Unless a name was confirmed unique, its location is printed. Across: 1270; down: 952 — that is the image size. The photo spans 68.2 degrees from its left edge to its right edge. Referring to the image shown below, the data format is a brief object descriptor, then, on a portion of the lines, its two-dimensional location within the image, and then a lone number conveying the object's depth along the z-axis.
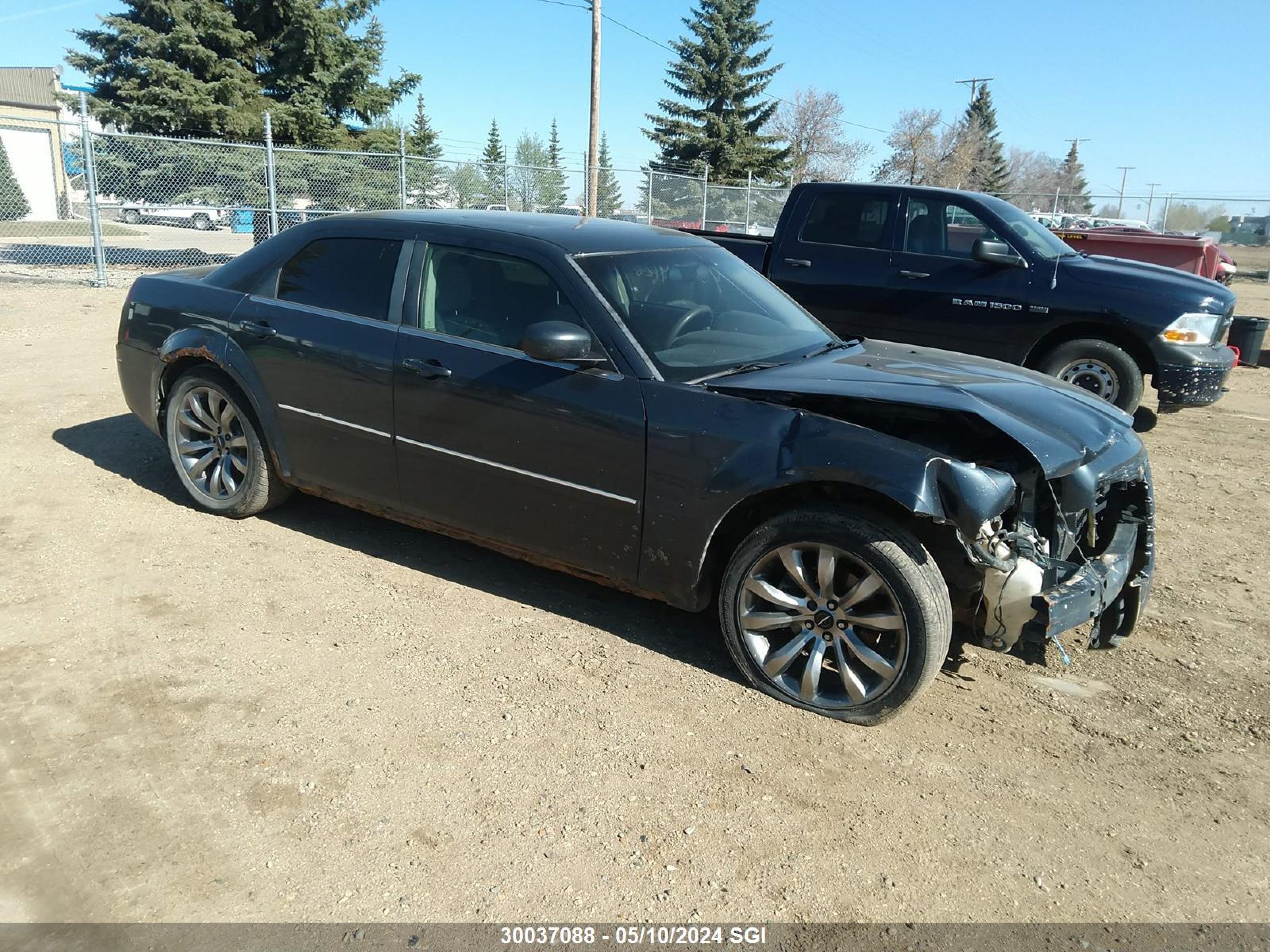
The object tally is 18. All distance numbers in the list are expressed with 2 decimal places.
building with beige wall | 35.94
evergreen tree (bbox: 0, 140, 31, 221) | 27.44
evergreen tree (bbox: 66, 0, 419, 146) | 20.34
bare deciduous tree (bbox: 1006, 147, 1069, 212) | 76.50
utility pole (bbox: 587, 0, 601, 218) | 22.06
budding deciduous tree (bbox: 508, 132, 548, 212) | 19.70
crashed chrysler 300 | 3.32
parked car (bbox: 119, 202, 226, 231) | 17.89
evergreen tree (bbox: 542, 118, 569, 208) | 21.77
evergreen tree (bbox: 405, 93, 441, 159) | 22.80
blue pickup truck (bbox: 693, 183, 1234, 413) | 7.28
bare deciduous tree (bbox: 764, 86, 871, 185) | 51.94
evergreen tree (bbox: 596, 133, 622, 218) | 27.11
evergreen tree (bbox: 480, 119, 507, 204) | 19.11
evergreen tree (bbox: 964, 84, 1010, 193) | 58.47
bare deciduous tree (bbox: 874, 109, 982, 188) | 52.62
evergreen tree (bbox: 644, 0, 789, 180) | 42.97
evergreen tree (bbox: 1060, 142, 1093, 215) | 83.12
